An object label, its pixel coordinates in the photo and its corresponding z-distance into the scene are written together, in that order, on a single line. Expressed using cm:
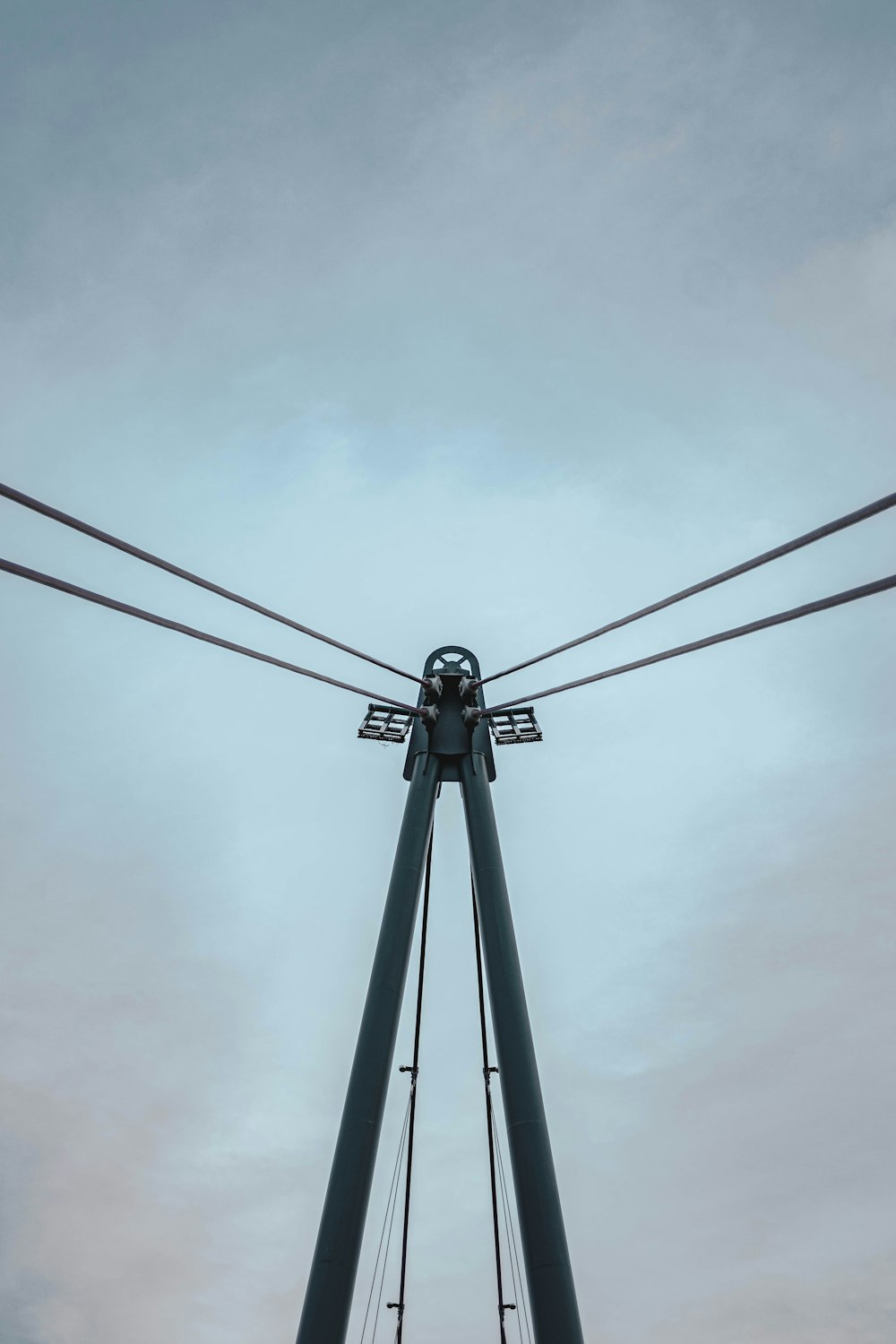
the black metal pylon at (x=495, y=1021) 1658
